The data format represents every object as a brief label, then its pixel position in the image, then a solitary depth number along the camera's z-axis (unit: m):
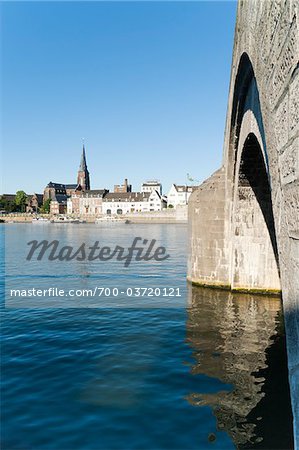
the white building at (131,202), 152.62
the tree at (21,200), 175.12
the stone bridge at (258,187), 3.07
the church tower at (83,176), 186.00
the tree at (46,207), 174.38
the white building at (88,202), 163.12
